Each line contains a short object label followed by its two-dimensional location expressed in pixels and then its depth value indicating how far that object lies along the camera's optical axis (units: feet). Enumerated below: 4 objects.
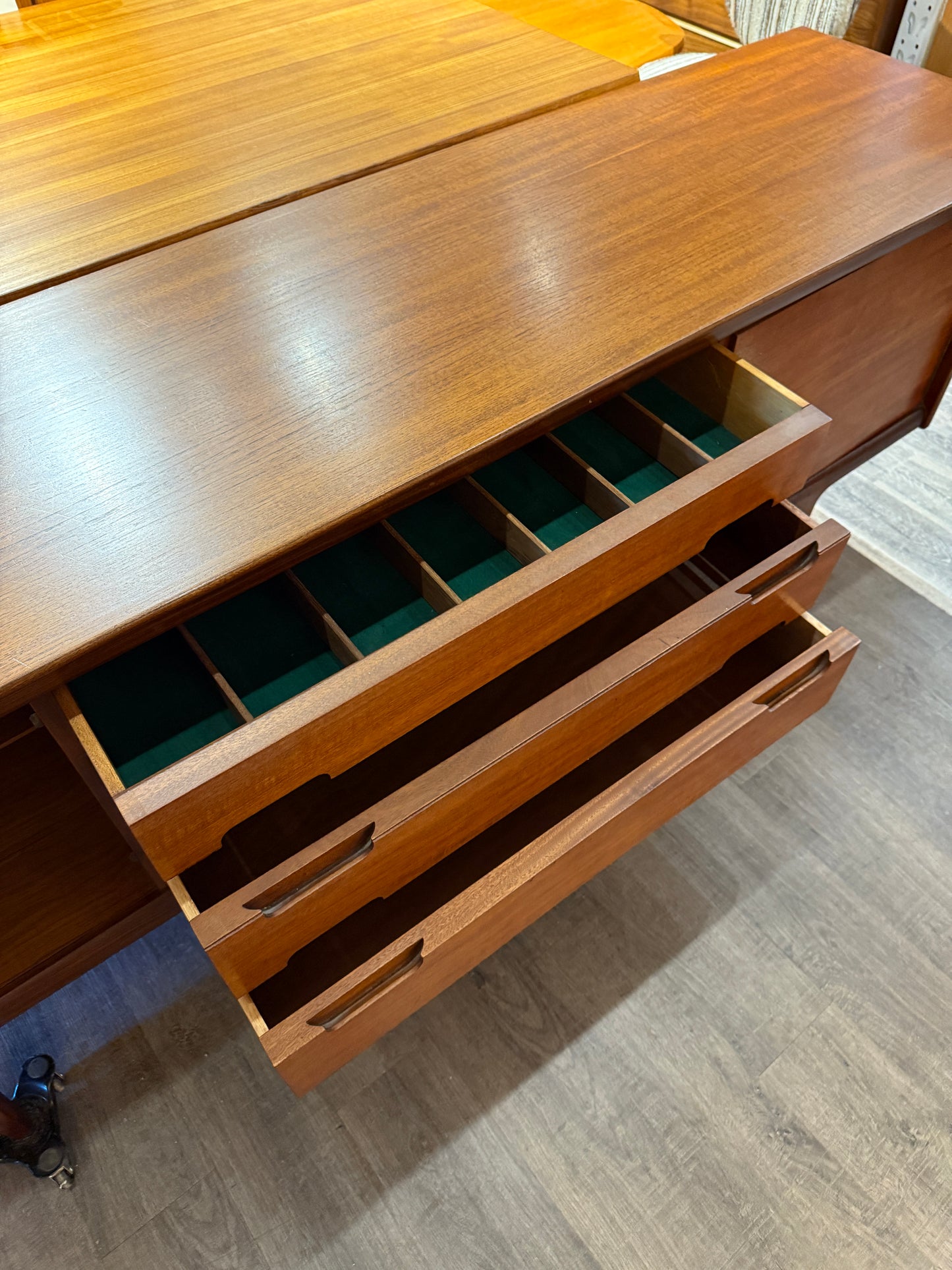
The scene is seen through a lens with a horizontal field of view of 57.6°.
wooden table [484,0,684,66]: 4.54
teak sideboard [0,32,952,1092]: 2.14
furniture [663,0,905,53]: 4.57
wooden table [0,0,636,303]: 3.10
